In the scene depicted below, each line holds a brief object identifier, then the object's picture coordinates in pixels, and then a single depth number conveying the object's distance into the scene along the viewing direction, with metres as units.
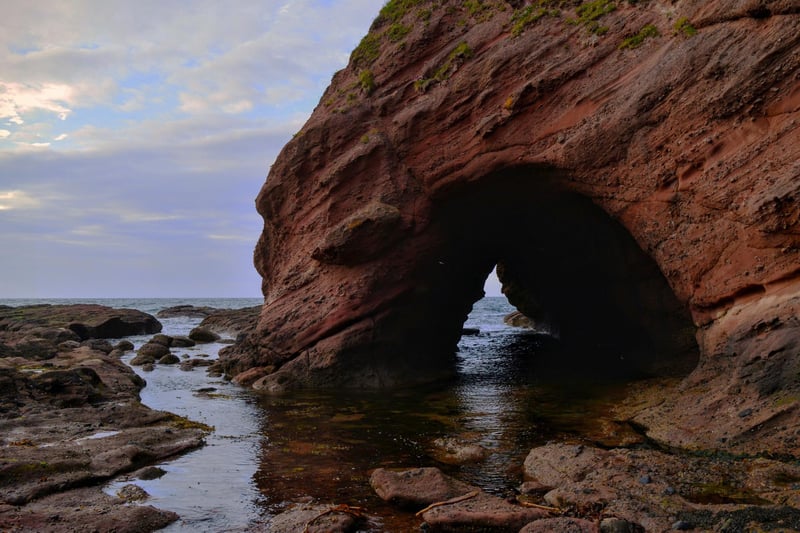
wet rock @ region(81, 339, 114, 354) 35.72
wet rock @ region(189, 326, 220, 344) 45.22
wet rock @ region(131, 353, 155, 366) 30.83
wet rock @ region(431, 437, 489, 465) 11.88
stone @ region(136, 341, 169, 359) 32.66
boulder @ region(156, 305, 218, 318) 88.04
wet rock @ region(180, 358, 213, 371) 29.48
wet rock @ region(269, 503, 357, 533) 8.26
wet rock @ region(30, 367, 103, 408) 17.47
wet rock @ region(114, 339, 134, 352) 37.81
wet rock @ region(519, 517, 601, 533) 7.59
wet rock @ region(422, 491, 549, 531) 8.19
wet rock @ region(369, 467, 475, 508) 9.33
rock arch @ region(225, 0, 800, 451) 13.26
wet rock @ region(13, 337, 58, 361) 25.48
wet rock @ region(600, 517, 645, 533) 7.61
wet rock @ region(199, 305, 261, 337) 56.56
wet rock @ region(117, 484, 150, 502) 9.75
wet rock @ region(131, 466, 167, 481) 10.91
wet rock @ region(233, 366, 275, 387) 23.59
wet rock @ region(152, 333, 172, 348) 37.31
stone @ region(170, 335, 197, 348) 40.09
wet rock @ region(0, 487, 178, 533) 8.27
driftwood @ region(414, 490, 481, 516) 8.86
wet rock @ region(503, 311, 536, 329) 58.41
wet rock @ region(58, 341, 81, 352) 29.02
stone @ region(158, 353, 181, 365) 31.19
